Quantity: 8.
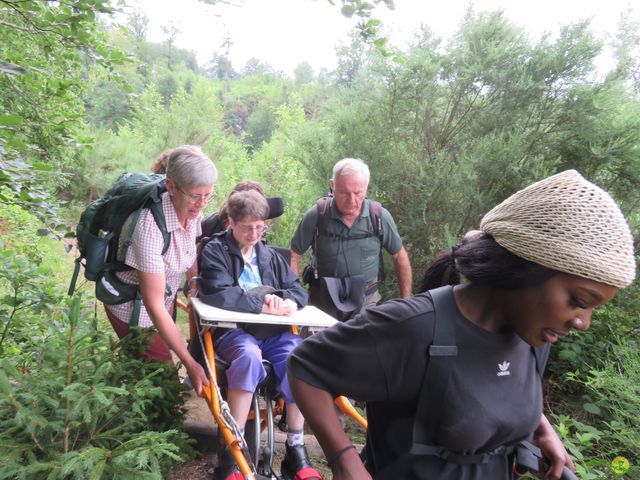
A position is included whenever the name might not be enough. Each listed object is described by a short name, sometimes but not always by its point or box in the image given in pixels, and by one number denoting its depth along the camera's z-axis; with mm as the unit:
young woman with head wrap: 1065
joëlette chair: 2244
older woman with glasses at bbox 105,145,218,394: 2486
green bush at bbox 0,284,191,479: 1903
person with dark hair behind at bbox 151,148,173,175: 3287
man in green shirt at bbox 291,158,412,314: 3957
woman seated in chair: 2602
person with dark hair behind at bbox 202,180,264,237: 3462
